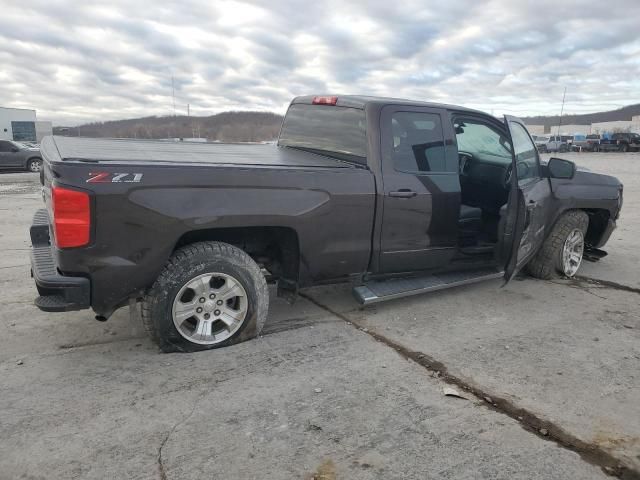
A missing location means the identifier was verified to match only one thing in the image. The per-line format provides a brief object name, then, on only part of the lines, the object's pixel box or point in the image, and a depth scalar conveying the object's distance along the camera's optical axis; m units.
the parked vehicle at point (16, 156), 20.08
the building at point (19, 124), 64.88
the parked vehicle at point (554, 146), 51.00
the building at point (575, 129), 112.46
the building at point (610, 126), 89.26
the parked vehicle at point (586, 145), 50.09
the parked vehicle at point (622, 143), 45.81
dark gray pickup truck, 3.06
